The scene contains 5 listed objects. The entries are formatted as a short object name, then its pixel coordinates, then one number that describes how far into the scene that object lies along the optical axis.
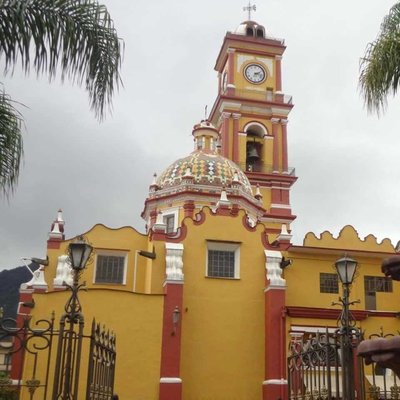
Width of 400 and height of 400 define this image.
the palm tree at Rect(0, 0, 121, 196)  7.75
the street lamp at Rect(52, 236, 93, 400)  7.81
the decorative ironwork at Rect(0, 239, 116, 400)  7.87
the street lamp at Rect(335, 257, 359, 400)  8.34
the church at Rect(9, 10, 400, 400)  20.06
